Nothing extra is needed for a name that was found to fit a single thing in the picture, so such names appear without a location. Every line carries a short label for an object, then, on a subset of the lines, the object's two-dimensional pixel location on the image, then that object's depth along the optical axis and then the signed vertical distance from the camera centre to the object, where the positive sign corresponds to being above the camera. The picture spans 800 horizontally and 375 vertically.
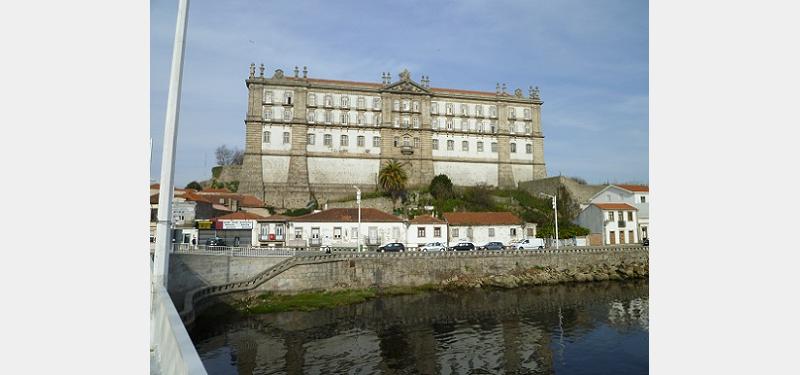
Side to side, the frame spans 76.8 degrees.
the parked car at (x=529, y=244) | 33.29 -1.52
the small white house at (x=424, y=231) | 33.50 -0.81
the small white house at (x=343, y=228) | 31.80 -0.70
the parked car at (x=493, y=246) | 31.77 -1.63
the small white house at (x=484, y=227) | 34.88 -0.48
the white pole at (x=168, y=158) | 8.29 +0.94
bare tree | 66.69 +7.88
